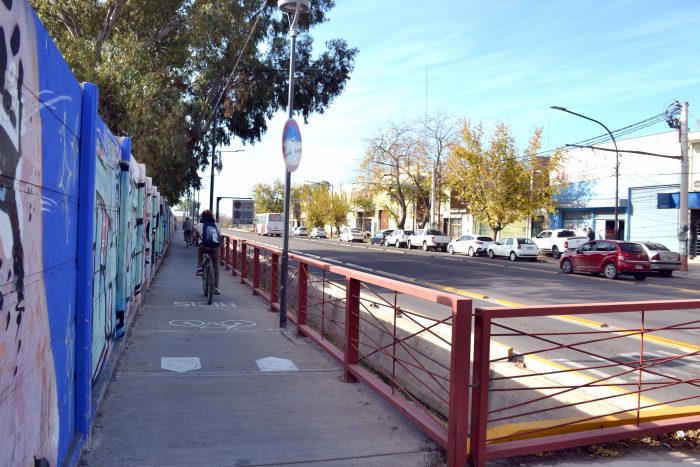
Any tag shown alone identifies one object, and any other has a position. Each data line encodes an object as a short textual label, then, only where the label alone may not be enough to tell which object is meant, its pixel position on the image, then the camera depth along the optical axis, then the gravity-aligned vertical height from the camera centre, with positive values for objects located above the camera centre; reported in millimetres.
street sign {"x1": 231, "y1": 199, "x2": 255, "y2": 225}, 36250 +617
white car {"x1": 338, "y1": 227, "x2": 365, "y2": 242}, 58938 -1237
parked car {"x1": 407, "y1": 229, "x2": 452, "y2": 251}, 42750 -1124
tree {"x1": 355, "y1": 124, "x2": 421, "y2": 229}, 50906 +4901
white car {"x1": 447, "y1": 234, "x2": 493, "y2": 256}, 37344 -1224
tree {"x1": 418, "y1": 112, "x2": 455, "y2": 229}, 47494 +5814
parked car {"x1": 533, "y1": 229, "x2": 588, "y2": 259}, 34750 -787
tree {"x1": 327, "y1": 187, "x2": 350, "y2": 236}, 75125 +1678
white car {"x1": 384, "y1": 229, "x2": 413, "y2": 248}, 47219 -1119
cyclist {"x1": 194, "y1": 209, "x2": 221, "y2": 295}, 11508 -439
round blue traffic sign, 8578 +1104
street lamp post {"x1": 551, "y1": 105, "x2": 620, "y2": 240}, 26366 +5151
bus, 70250 -393
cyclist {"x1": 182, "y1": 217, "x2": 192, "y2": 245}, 36156 -761
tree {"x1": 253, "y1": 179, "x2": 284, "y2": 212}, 120812 +5039
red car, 22047 -1156
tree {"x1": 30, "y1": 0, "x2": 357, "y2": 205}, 21297 +6515
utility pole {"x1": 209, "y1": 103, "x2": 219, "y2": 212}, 27109 +2762
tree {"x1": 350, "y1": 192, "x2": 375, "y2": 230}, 64656 +2312
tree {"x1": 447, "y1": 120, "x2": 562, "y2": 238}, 38969 +3246
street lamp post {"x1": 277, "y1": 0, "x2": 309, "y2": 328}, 8711 +671
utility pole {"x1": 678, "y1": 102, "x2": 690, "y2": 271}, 26453 +1501
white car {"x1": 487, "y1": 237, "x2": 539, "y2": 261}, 33188 -1249
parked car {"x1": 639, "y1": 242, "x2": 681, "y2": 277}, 23031 -1162
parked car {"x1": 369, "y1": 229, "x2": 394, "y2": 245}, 51750 -1232
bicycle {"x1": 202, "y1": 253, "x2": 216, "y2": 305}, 11220 -1095
